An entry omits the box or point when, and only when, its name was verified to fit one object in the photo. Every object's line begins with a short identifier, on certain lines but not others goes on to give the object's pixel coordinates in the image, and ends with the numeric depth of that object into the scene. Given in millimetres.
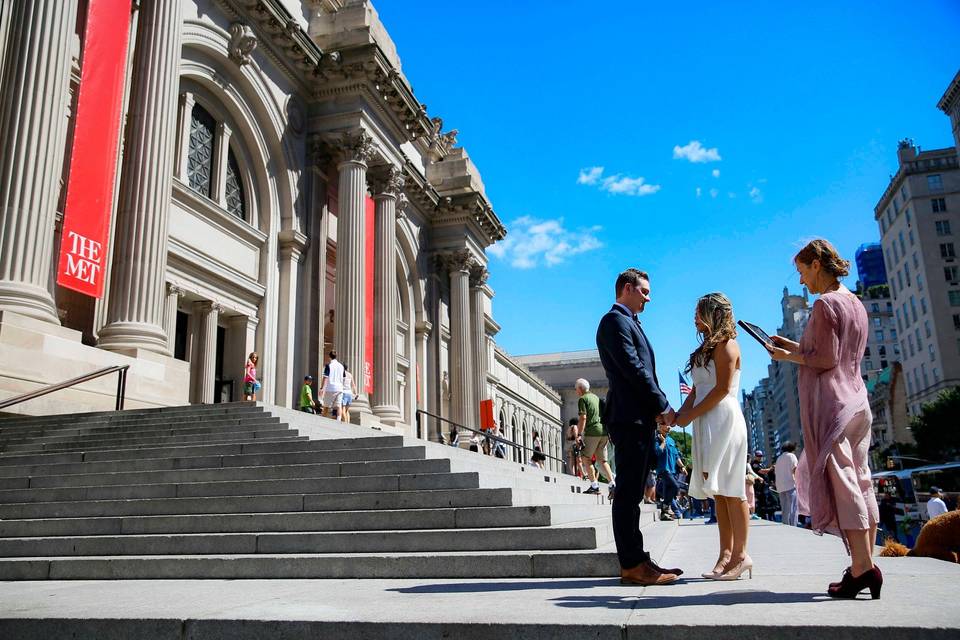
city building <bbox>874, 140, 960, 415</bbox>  68000
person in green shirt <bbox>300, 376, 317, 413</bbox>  17906
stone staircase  5754
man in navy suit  4414
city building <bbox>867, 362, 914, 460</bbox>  83438
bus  29056
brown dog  6836
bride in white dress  4578
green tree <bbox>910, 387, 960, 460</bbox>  53062
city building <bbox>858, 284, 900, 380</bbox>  100500
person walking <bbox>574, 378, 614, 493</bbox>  11984
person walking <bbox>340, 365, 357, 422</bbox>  18281
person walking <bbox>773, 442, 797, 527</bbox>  12195
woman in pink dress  3770
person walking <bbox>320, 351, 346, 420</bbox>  17578
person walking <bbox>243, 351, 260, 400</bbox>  16812
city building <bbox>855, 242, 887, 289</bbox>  117375
